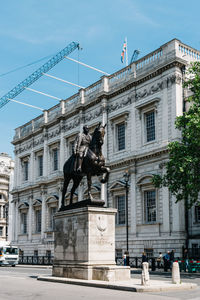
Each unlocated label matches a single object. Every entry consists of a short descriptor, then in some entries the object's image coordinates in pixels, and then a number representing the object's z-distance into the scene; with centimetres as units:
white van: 4169
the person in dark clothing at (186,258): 2887
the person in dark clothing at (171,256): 2994
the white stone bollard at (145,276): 1484
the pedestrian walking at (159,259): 3231
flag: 4566
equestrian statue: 1903
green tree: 2567
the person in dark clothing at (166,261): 2956
